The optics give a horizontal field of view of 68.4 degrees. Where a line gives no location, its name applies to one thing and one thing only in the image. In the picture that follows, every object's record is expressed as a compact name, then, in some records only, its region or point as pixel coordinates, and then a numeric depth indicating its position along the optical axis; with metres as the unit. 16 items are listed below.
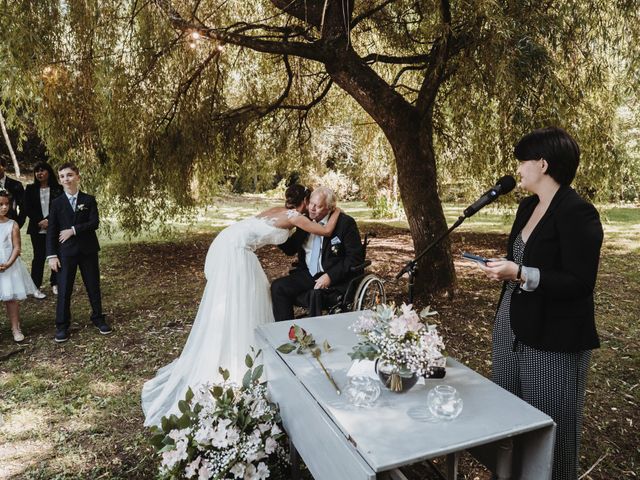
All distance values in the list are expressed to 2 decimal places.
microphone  2.20
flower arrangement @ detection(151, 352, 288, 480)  2.23
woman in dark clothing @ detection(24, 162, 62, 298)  5.71
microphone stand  2.64
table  1.58
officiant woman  1.86
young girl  4.36
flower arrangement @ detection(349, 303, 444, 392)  1.92
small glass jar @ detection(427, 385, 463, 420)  1.75
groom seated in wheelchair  3.79
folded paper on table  2.11
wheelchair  3.74
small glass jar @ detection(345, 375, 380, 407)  1.86
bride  3.37
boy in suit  4.44
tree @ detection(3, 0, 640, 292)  3.96
